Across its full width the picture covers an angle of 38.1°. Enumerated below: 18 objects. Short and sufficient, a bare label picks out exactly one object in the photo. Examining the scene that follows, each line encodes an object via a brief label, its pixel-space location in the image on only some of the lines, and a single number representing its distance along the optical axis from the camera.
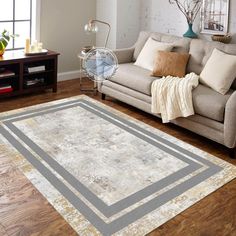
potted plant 4.05
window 4.47
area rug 2.23
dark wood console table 4.07
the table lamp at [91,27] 4.20
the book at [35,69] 4.25
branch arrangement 4.39
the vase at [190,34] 4.32
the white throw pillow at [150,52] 3.92
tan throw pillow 3.65
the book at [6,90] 4.06
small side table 4.53
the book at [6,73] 4.01
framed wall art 4.10
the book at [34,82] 4.31
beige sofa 2.98
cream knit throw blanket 3.21
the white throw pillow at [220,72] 3.24
